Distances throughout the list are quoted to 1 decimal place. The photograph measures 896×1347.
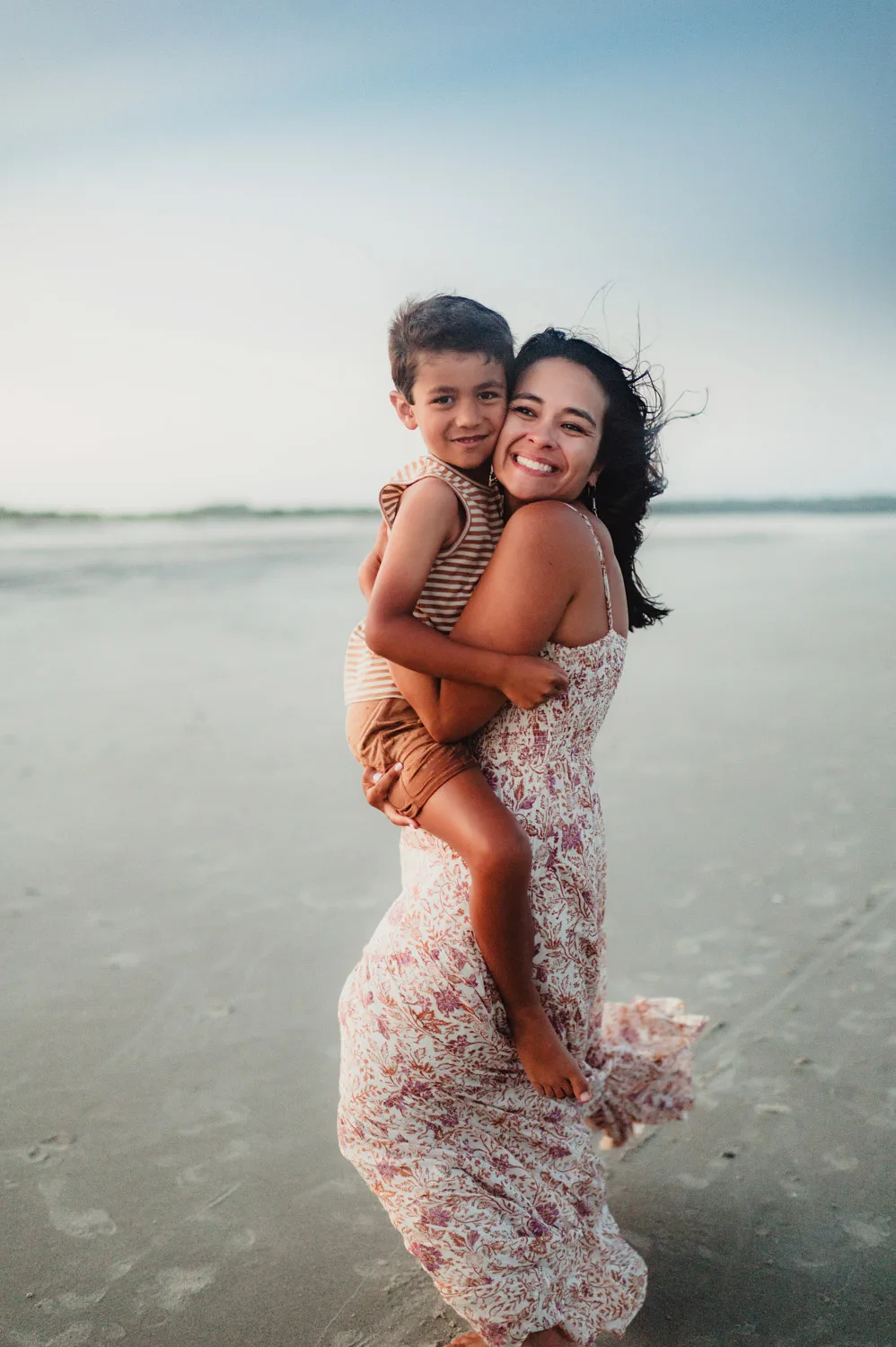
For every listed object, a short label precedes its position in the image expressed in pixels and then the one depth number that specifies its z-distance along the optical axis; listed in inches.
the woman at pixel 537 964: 81.2
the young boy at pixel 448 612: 78.4
